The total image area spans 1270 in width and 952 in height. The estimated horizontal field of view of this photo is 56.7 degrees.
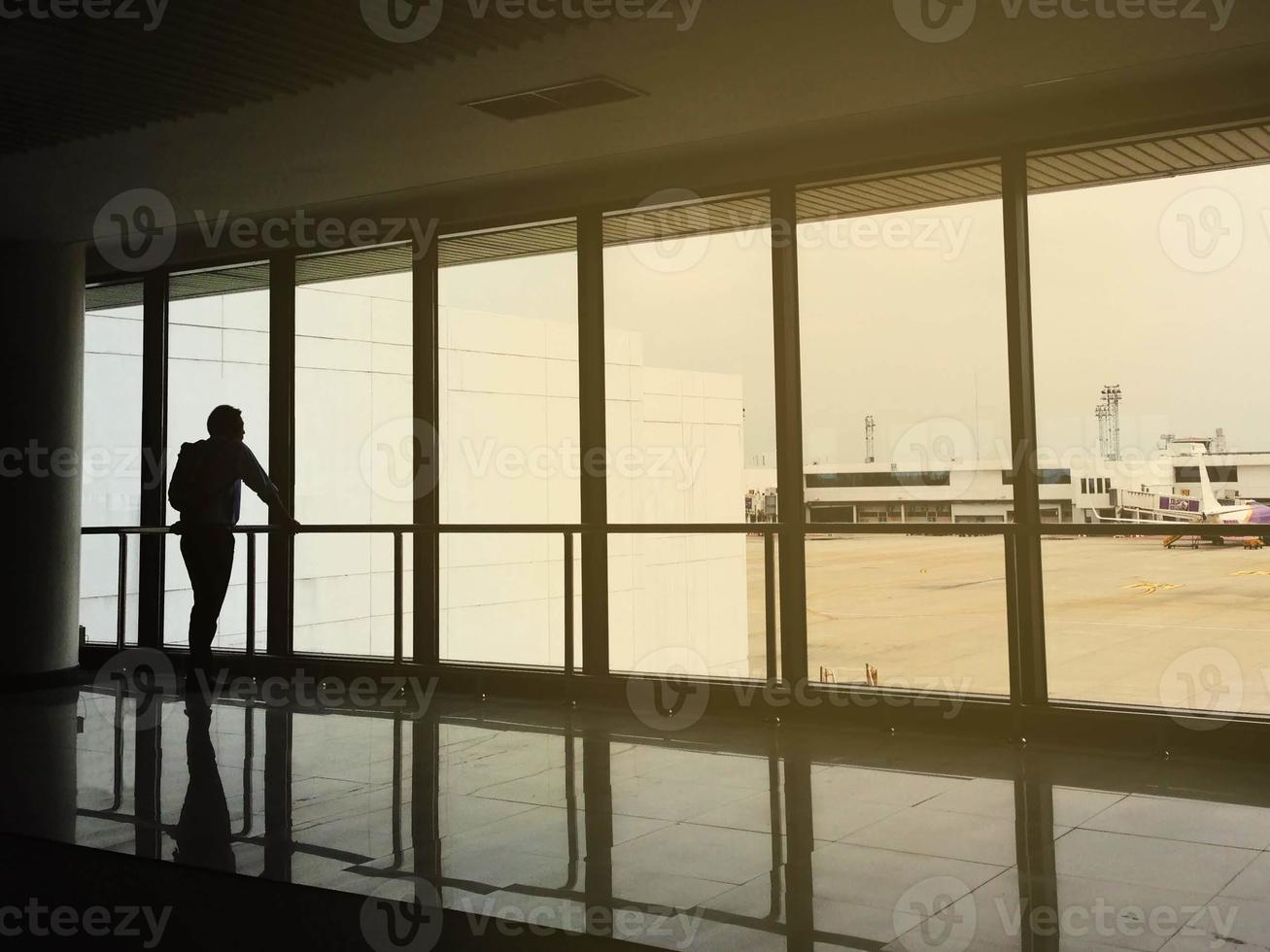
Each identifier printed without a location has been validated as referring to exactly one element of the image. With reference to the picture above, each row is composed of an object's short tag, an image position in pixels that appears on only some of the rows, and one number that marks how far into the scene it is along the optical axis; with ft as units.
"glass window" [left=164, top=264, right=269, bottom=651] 22.53
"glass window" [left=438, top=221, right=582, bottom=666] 19.60
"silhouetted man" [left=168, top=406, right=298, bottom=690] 19.27
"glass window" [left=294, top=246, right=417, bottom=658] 21.12
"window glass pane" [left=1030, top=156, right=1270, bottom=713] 14.20
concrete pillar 21.24
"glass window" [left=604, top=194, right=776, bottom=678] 17.88
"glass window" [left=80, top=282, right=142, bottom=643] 23.89
